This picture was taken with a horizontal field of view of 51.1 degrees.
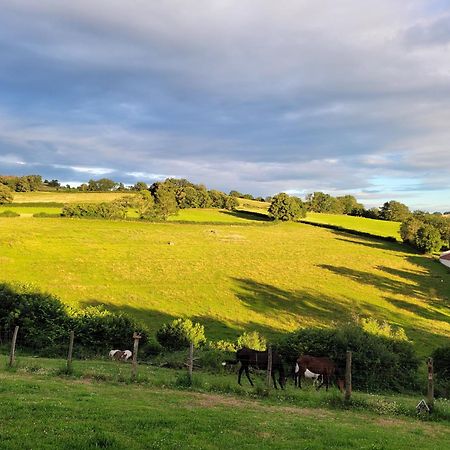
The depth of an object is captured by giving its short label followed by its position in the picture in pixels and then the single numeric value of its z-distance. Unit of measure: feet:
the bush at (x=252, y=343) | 95.86
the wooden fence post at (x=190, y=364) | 58.49
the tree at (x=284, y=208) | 447.42
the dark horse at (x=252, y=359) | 68.33
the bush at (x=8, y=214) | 346.91
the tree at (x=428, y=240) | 325.42
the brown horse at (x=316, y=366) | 72.79
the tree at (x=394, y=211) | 527.81
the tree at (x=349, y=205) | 601.21
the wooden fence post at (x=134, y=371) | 58.80
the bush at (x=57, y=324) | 105.60
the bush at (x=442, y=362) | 98.37
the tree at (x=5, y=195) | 390.21
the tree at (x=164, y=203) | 409.08
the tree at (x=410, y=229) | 341.62
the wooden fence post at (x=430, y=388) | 50.38
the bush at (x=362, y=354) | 87.35
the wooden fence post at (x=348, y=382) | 53.52
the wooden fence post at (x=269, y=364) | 57.28
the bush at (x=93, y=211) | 375.04
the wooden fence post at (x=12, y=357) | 65.31
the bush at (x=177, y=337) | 106.52
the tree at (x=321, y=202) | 601.62
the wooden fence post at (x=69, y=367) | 62.13
